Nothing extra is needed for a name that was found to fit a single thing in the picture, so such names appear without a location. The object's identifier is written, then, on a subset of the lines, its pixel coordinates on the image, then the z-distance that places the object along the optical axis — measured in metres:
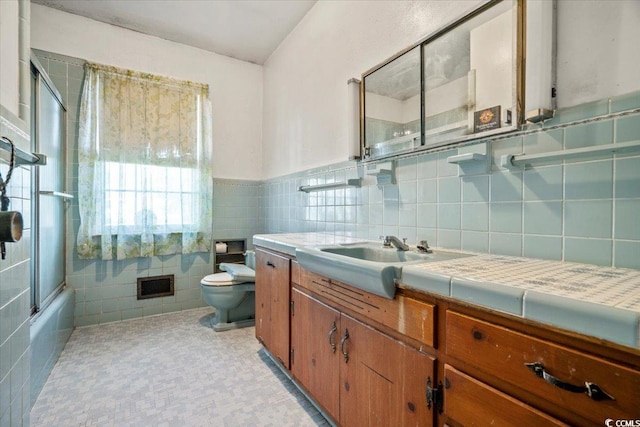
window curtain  2.62
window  2.70
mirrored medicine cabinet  1.15
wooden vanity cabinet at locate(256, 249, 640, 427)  0.55
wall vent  2.90
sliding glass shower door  1.88
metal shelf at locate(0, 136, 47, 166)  0.93
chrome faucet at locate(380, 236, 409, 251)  1.43
